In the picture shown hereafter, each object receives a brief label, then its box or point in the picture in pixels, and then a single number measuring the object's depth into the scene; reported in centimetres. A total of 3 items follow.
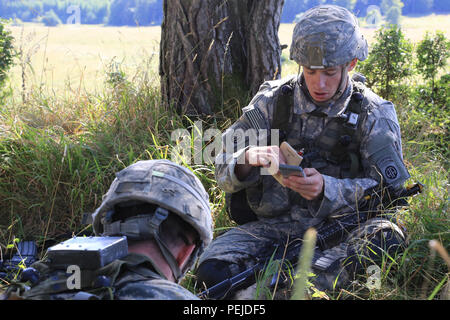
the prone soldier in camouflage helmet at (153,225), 178
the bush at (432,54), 536
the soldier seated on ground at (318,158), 285
